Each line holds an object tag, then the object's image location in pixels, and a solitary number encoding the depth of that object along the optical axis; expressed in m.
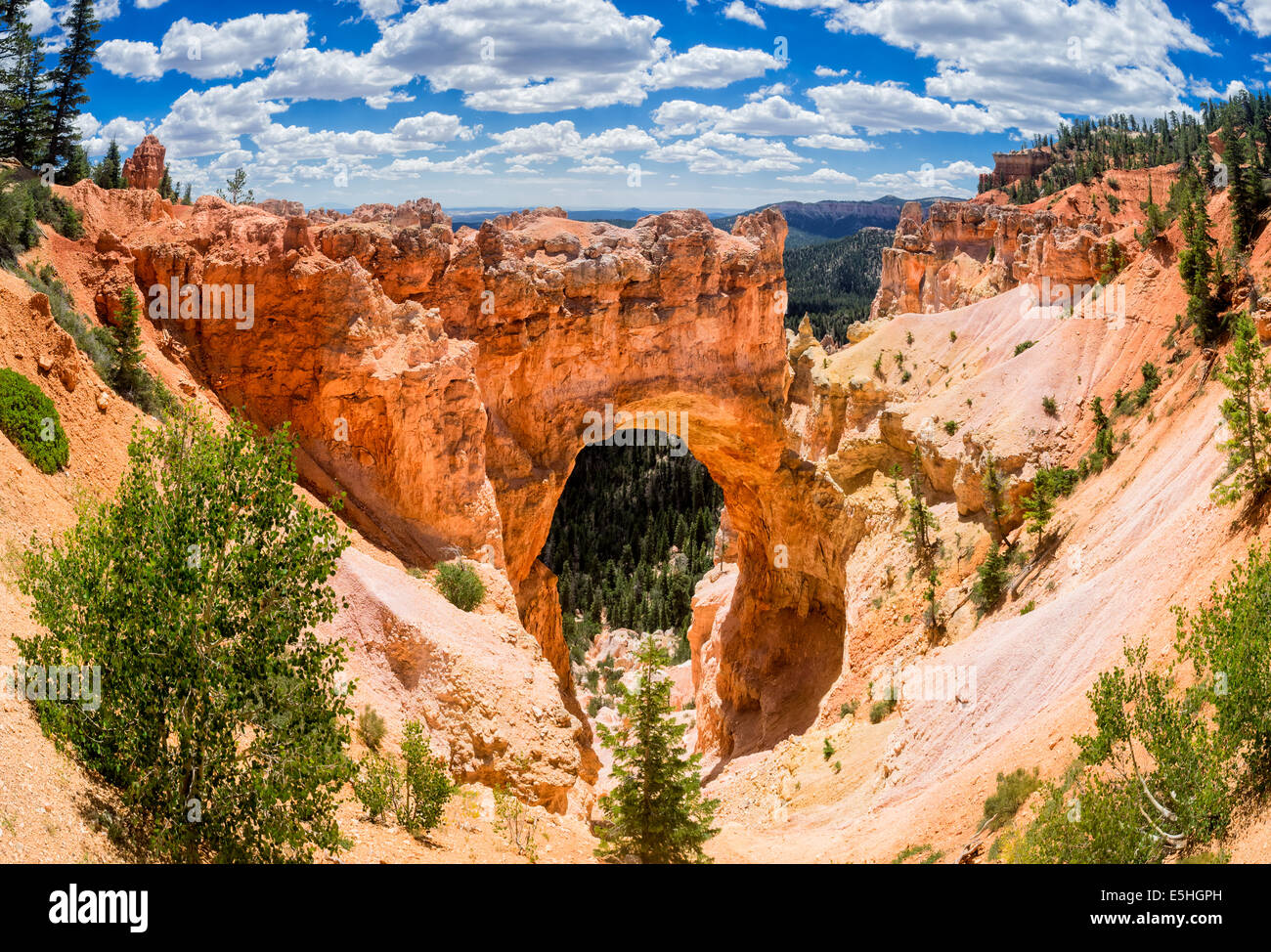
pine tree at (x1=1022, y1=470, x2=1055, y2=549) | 29.80
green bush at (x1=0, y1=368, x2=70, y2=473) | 18.28
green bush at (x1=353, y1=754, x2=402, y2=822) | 15.56
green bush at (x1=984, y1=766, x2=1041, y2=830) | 18.19
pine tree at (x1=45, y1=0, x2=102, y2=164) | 36.75
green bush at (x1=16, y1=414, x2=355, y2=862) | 11.55
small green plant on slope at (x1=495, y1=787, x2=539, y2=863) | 17.86
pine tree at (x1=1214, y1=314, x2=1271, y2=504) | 19.52
